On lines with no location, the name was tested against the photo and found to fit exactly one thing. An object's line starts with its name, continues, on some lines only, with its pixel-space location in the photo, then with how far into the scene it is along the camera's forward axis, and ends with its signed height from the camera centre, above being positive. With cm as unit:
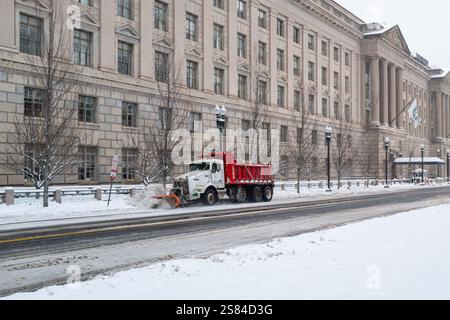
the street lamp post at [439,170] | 10528 +58
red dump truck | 2633 -46
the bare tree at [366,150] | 6970 +330
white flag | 9019 +1075
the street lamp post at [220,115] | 2959 +338
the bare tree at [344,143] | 5713 +346
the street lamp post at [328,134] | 4391 +337
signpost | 2484 +35
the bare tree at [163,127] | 3175 +318
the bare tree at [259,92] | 4563 +807
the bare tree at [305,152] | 4555 +204
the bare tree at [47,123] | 2408 +258
